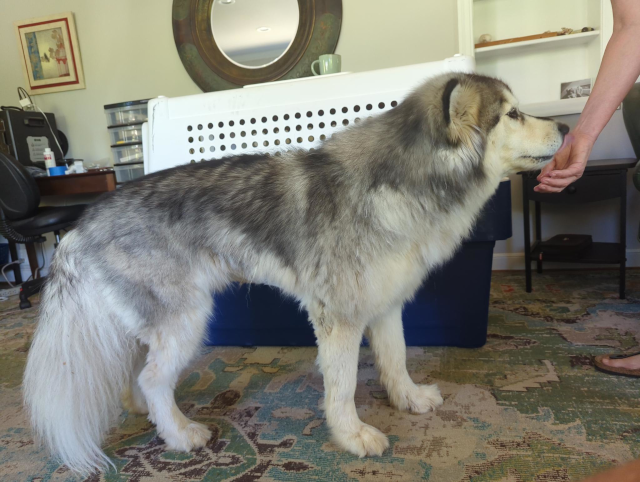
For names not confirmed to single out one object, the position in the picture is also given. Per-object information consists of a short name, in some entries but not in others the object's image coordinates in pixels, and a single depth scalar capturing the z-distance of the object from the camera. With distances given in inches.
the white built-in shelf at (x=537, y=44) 107.3
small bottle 141.3
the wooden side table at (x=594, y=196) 94.4
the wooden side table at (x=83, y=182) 130.0
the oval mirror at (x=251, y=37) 126.3
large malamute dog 47.1
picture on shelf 112.7
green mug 98.8
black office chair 117.3
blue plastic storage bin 69.4
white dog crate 71.5
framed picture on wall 149.3
